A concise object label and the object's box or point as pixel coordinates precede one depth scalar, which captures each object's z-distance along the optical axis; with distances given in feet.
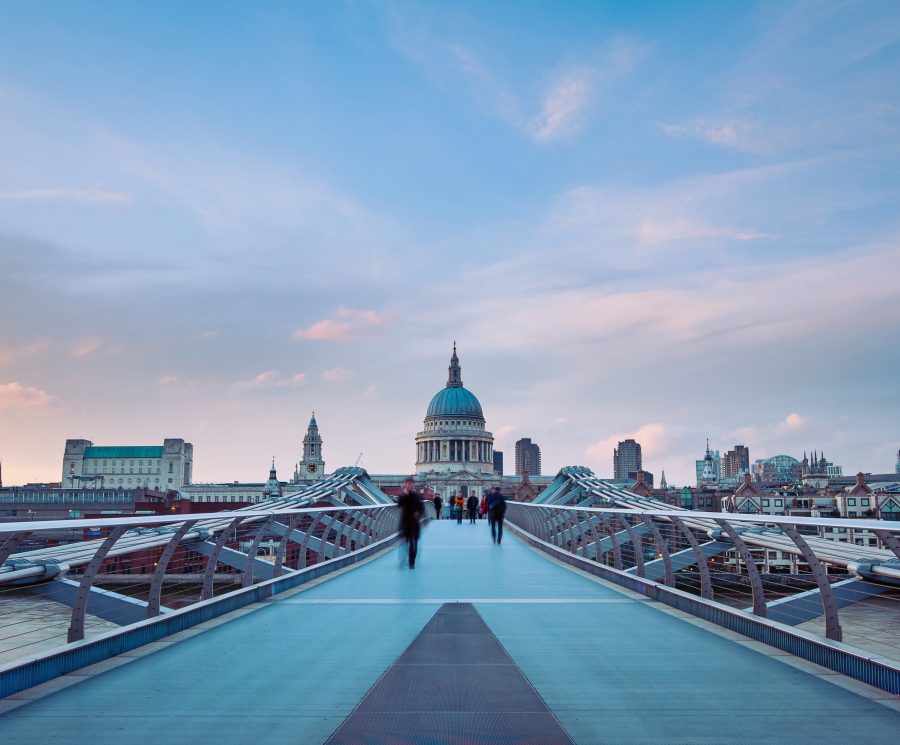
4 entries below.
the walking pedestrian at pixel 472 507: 124.03
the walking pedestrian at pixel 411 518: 46.73
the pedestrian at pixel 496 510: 69.77
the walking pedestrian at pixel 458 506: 128.13
